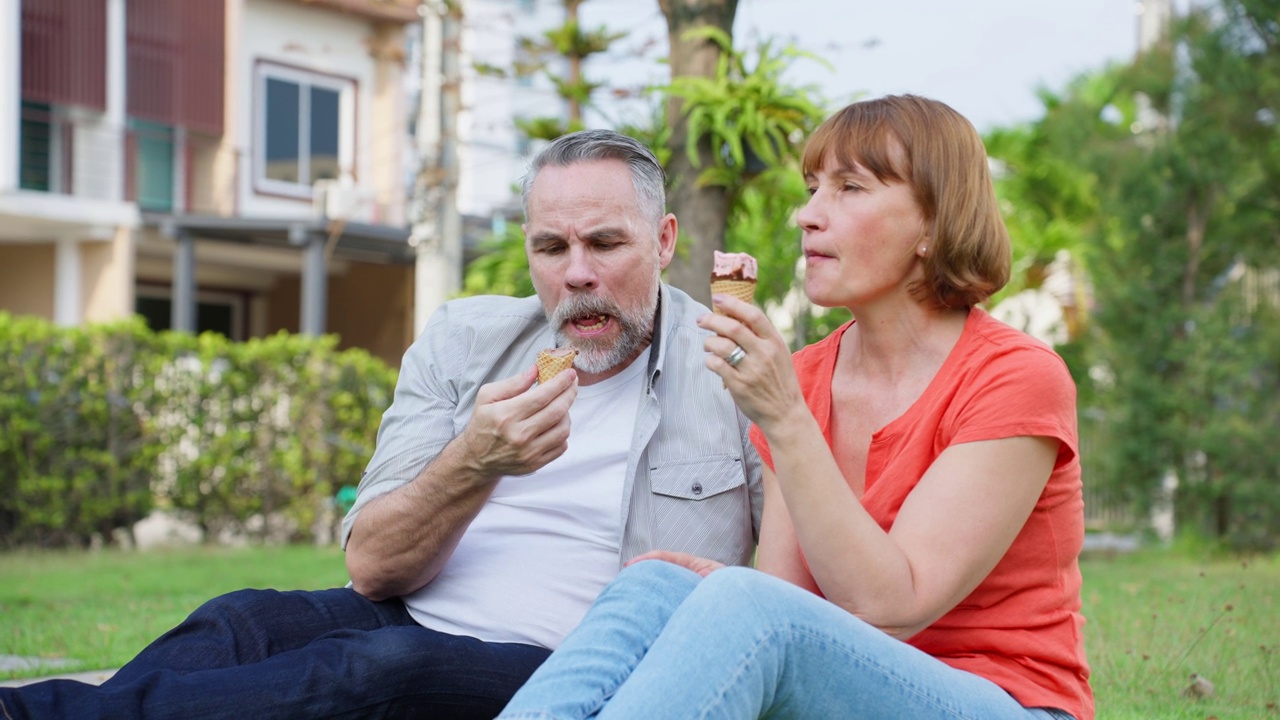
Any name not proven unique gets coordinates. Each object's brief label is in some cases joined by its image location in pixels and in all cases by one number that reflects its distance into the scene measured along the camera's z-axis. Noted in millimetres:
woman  2133
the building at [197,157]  18000
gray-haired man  2736
